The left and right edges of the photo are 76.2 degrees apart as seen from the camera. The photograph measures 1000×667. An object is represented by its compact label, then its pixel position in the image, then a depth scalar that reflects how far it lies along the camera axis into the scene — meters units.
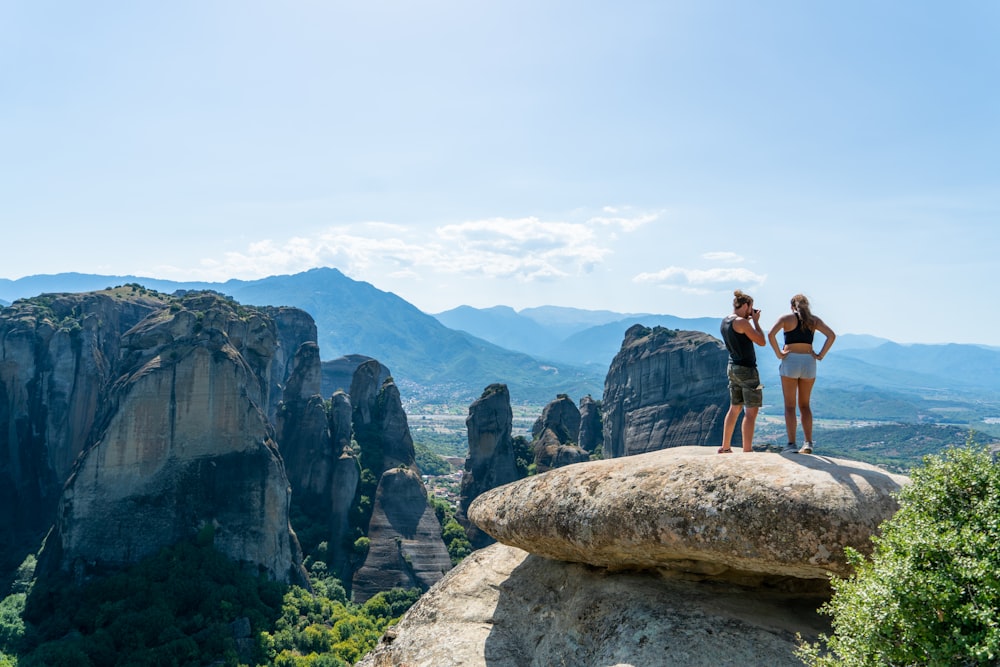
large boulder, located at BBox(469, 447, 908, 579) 7.56
